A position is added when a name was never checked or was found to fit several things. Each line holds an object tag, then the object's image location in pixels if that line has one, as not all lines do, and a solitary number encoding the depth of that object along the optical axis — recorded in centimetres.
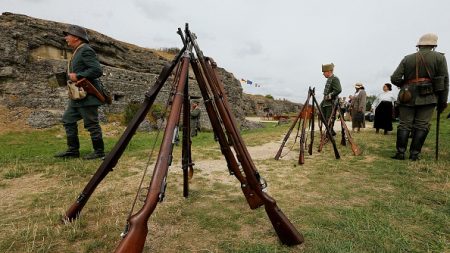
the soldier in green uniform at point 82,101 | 530
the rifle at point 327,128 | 620
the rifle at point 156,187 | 155
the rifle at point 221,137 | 257
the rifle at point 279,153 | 614
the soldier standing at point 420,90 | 569
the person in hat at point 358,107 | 1205
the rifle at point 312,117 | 633
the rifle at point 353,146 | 664
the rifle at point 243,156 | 229
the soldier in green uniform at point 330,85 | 800
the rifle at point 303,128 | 564
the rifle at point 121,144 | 252
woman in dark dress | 1089
